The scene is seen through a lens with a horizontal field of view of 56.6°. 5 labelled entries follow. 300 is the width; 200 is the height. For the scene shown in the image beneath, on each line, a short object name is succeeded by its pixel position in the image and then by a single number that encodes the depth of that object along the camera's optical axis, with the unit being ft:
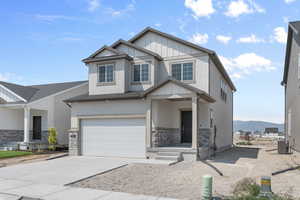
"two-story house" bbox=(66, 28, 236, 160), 51.13
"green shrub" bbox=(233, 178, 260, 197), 23.39
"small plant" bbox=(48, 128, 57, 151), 64.90
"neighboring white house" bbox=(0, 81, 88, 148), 67.39
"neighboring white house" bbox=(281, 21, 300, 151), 53.47
